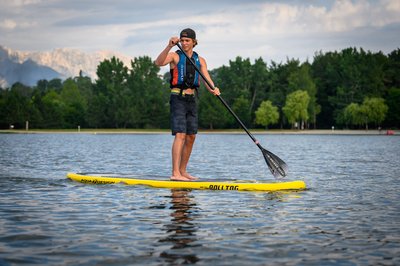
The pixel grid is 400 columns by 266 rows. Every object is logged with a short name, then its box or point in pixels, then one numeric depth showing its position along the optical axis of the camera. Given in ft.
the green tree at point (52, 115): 403.13
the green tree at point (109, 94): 408.67
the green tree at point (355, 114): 354.54
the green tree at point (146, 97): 405.59
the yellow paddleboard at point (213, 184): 40.75
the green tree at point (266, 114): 374.43
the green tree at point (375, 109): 350.64
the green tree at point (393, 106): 361.51
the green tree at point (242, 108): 379.96
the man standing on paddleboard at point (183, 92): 41.83
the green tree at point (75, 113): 427.74
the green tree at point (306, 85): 377.30
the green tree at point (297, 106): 357.41
